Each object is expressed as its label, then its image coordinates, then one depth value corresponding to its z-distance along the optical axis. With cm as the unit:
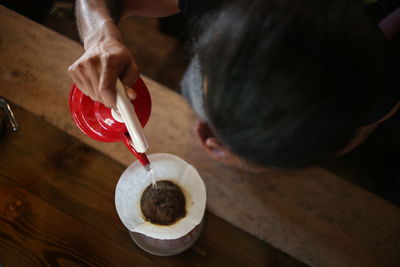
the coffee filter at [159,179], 75
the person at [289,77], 39
